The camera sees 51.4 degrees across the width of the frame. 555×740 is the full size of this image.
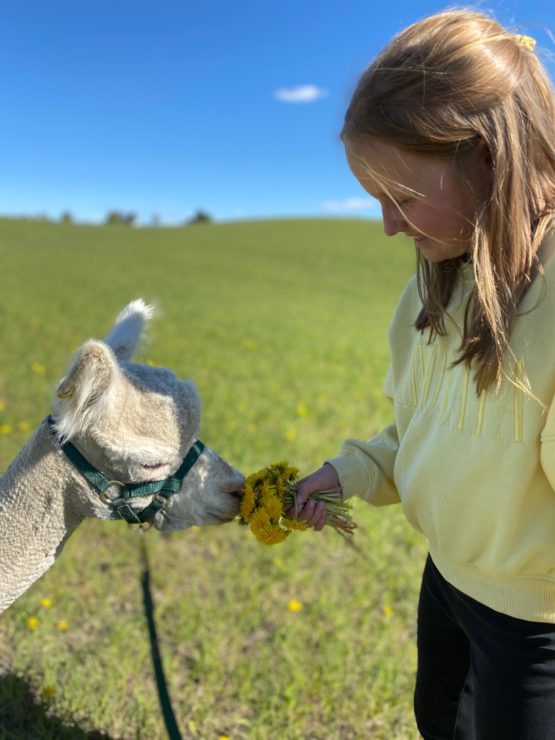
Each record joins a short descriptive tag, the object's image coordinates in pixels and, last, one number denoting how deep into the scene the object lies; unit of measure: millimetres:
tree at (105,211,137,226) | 87188
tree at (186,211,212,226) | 84625
